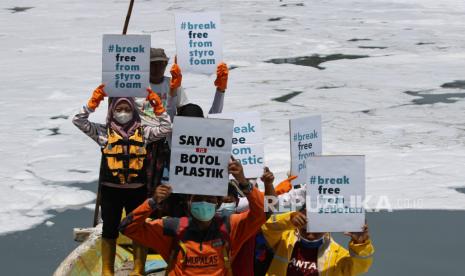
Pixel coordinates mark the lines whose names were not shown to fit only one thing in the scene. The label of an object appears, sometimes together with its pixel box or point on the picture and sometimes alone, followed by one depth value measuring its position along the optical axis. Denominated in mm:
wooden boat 10948
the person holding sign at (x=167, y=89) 10540
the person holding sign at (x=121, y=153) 9698
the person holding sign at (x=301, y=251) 8519
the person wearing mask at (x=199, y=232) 7839
